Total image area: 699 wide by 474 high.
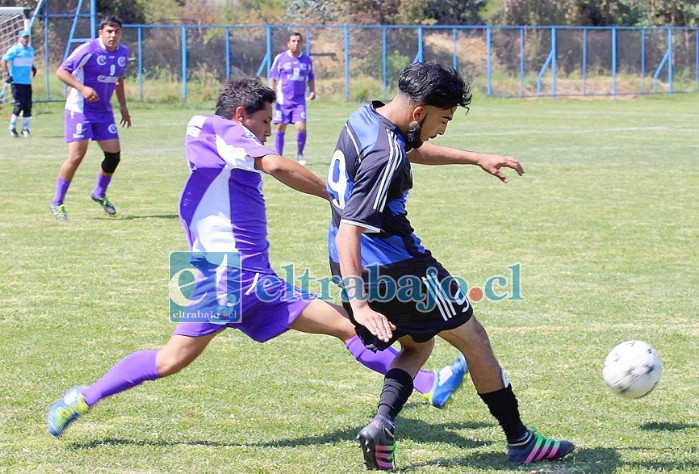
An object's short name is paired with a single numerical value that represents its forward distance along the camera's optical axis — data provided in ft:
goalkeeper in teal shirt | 70.08
